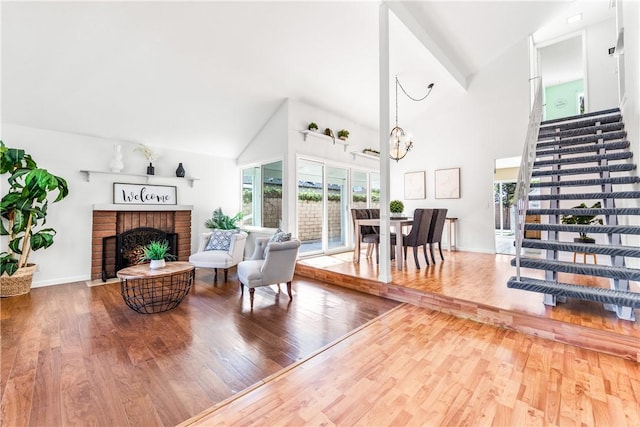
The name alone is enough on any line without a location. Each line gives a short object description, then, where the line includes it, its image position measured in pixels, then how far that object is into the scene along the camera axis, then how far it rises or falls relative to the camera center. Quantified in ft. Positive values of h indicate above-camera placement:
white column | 11.51 +3.35
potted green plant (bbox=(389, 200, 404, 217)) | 15.55 +0.65
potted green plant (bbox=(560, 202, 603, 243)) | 12.31 -0.16
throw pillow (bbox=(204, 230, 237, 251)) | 14.98 -1.26
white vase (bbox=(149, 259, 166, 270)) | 10.37 -1.76
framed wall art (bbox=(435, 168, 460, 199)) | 20.06 +2.69
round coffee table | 9.78 -3.24
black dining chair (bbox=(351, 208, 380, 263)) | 15.00 -0.81
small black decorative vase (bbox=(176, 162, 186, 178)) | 17.07 +3.03
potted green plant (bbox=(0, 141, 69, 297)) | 11.25 +0.25
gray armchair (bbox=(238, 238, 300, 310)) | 10.60 -2.01
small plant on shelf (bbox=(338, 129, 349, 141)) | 19.34 +6.13
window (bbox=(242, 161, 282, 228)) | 17.50 +1.65
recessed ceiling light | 16.07 +12.11
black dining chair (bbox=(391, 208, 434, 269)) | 13.25 -0.59
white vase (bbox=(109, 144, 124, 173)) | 14.73 +3.18
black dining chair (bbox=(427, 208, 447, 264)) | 14.51 -0.49
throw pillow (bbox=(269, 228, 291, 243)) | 11.73 -0.82
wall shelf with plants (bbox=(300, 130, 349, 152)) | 16.97 +5.52
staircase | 7.73 +0.21
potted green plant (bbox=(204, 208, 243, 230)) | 17.97 -0.15
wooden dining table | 13.25 -0.34
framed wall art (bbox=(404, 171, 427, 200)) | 22.00 +2.78
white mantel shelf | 14.24 +2.56
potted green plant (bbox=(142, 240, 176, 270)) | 10.40 -1.45
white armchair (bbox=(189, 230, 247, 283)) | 13.97 -1.74
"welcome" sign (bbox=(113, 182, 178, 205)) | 15.10 +1.49
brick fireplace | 14.19 -0.17
